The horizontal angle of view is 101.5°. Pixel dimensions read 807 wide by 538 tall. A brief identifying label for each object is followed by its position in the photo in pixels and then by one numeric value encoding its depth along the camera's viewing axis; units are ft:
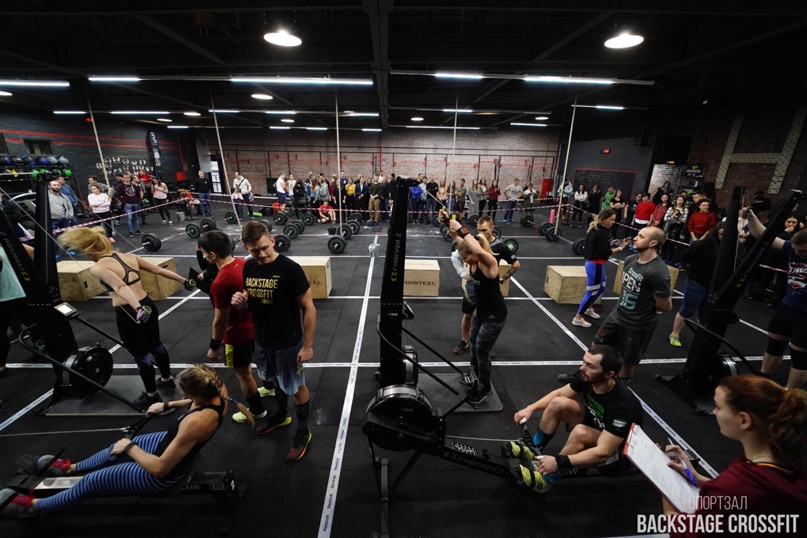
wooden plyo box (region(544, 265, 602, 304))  20.67
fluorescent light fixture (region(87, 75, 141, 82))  23.91
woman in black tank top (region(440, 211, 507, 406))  10.77
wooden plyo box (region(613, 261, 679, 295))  22.49
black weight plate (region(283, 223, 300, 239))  35.32
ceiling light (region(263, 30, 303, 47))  14.79
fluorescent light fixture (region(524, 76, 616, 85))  22.09
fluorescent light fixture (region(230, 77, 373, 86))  22.41
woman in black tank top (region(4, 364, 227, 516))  7.02
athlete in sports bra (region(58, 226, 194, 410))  10.29
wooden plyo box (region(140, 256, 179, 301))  20.63
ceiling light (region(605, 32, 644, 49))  14.48
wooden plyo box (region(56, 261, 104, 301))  19.97
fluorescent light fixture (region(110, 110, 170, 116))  42.37
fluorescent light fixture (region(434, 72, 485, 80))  22.08
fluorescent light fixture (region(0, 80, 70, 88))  23.57
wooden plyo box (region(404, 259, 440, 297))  21.43
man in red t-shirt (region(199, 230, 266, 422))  9.66
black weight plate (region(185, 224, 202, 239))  34.45
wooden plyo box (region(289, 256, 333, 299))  20.43
